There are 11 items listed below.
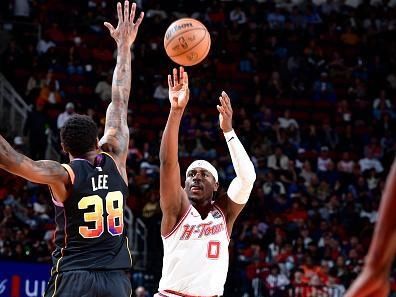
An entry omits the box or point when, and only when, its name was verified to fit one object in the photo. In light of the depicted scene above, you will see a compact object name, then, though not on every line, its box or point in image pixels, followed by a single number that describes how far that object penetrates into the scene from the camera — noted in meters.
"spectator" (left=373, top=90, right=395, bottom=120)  21.20
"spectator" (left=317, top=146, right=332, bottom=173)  19.16
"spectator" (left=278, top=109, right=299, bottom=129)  19.81
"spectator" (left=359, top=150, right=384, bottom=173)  19.53
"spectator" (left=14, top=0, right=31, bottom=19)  20.22
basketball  7.54
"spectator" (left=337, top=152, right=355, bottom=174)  19.25
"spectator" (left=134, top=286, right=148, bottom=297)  12.37
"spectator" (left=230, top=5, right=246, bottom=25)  22.69
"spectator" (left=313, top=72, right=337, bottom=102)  21.36
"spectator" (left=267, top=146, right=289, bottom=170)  18.55
